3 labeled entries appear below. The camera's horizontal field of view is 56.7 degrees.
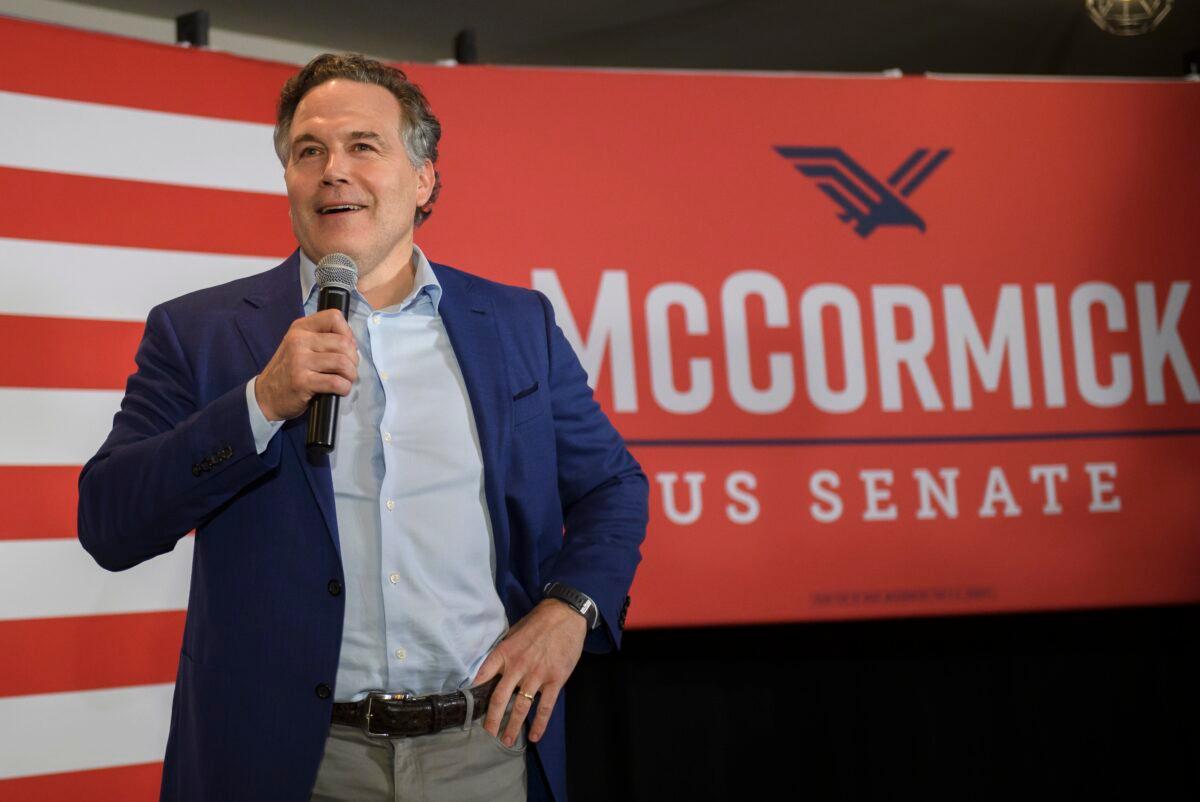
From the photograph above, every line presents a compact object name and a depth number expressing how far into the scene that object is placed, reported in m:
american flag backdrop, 2.39
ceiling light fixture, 3.39
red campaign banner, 2.82
